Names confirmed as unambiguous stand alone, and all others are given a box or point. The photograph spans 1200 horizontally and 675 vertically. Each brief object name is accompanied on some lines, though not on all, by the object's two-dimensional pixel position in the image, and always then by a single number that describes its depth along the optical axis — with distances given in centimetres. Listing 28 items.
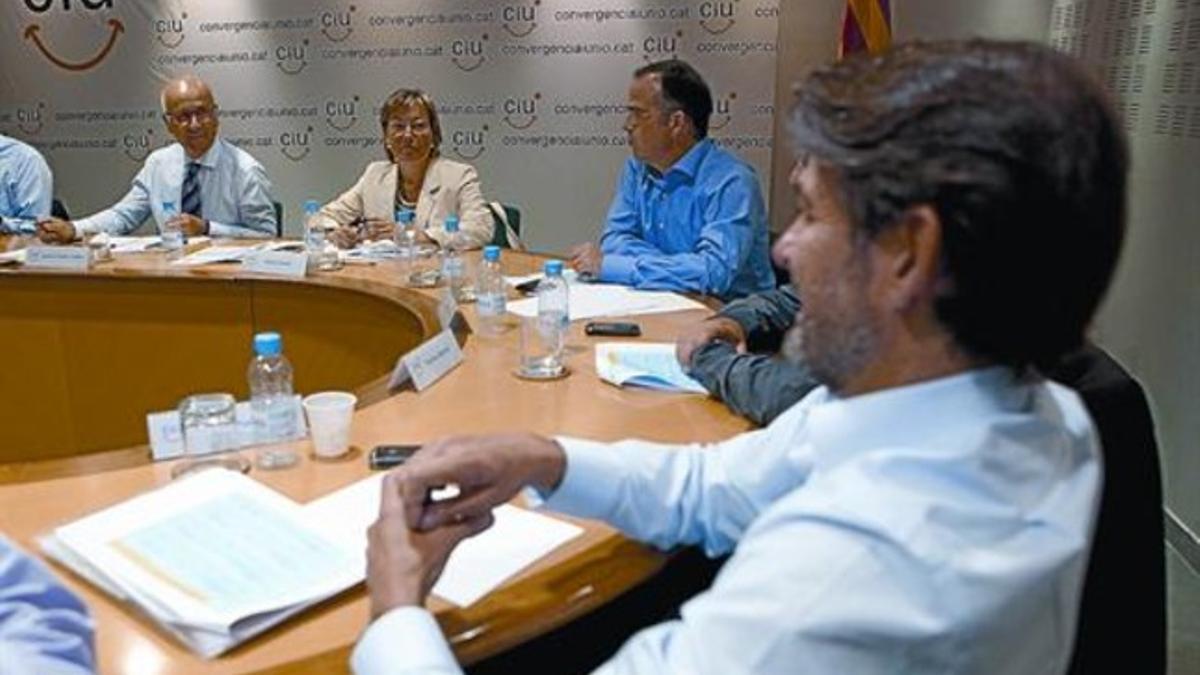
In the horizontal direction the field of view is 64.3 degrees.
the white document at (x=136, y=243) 342
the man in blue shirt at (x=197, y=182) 392
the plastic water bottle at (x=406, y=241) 316
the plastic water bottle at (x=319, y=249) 312
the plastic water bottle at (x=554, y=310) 203
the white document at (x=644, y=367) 182
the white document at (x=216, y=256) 321
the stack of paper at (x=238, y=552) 101
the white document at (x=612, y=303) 244
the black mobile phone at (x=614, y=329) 222
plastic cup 147
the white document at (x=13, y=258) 321
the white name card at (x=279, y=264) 303
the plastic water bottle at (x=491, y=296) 230
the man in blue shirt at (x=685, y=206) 277
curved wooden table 99
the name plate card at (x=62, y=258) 312
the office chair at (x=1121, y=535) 122
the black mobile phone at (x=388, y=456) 143
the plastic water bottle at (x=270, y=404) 147
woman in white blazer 365
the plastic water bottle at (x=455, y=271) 266
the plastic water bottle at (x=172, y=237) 341
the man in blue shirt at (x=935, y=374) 68
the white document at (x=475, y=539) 111
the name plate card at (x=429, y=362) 181
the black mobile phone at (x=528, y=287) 268
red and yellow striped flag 446
